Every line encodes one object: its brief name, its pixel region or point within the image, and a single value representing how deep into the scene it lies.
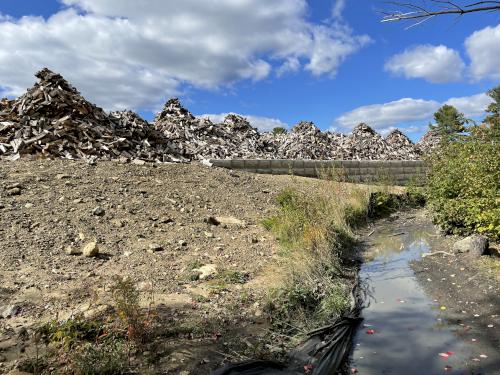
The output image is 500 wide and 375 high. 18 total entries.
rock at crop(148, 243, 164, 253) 5.50
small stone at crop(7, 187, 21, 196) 6.42
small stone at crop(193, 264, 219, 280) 4.94
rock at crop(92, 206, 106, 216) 6.24
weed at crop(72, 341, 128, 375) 2.82
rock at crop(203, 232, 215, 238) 6.37
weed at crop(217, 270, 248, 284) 4.95
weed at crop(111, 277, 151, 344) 3.25
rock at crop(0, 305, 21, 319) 3.69
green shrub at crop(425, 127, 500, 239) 6.16
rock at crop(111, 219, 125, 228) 6.08
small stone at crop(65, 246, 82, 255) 5.09
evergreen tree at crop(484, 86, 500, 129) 24.23
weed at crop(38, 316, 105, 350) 3.12
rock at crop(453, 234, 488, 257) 5.72
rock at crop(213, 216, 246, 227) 7.03
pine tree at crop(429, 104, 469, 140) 22.80
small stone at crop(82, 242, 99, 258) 5.06
